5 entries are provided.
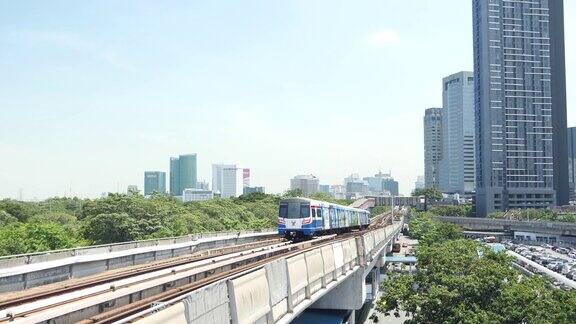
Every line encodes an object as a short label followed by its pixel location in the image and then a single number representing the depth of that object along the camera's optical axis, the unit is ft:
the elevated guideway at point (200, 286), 33.12
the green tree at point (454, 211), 539.29
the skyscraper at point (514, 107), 508.94
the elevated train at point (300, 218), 119.75
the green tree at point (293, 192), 553.19
